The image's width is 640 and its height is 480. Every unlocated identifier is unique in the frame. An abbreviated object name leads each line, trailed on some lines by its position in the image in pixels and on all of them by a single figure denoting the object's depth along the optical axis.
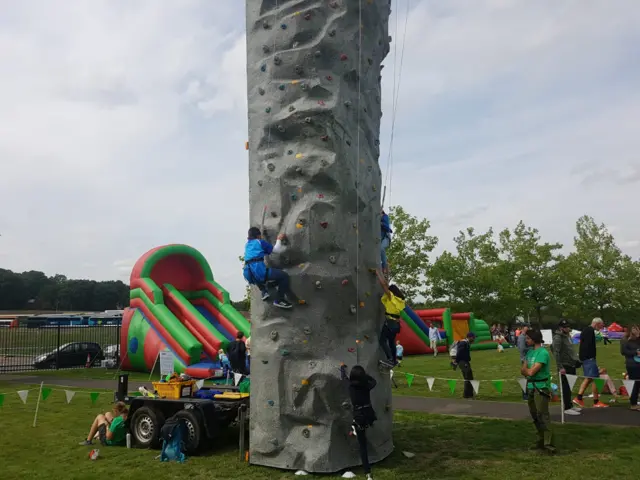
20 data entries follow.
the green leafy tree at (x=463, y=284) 45.66
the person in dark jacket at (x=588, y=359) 11.34
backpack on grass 7.81
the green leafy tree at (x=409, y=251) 40.12
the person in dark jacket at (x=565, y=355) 10.67
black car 23.67
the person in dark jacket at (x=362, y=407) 6.65
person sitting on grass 8.86
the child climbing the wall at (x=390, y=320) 7.89
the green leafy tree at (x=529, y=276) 46.53
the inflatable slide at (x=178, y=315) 18.66
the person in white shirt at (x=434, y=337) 25.44
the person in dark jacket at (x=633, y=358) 10.84
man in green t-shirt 7.79
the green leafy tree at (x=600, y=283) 46.69
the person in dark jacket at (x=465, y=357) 13.34
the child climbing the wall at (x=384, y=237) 8.55
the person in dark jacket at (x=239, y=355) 12.65
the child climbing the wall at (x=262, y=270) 7.20
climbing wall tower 7.12
